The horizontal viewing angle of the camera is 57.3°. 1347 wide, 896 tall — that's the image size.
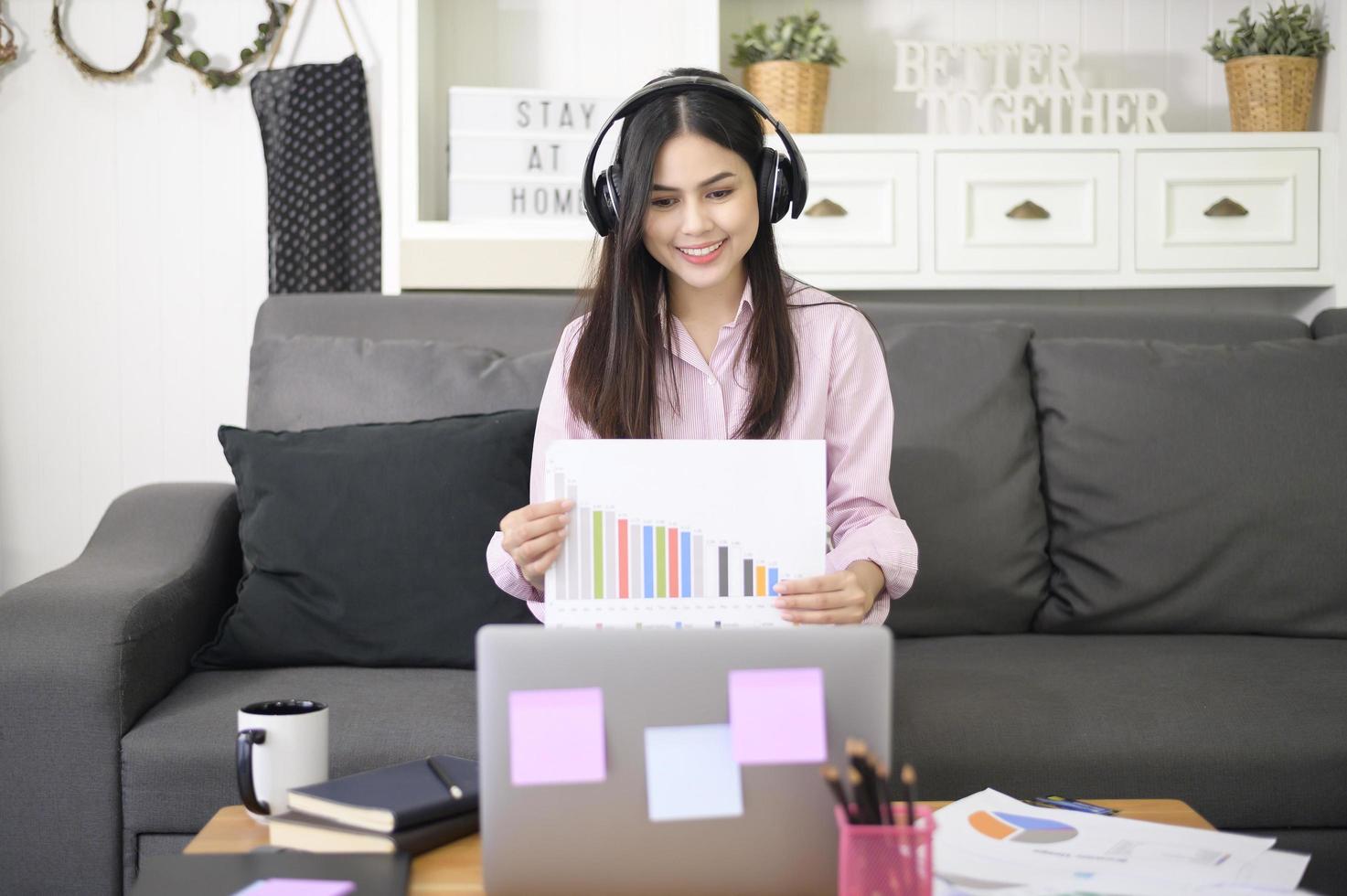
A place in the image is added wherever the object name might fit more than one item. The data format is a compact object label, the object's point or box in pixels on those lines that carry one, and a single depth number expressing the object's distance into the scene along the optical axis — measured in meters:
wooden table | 0.94
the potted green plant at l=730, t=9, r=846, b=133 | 2.36
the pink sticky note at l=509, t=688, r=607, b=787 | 0.80
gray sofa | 1.44
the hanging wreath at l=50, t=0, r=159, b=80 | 2.53
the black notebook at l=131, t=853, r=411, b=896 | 0.89
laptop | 0.81
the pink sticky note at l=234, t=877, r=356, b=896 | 0.86
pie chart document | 0.87
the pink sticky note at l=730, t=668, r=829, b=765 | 0.81
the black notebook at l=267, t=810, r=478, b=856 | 0.97
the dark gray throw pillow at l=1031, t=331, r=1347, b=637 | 1.80
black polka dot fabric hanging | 2.47
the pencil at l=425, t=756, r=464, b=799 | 1.03
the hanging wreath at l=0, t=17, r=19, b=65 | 2.54
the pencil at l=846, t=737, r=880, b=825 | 0.76
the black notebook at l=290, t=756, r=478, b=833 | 0.98
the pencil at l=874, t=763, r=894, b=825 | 0.75
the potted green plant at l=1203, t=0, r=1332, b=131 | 2.35
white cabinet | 2.35
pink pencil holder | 0.74
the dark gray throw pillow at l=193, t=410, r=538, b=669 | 1.67
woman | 1.41
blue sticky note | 0.81
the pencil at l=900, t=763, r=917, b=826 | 0.73
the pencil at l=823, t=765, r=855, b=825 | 0.77
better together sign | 2.43
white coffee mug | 1.03
